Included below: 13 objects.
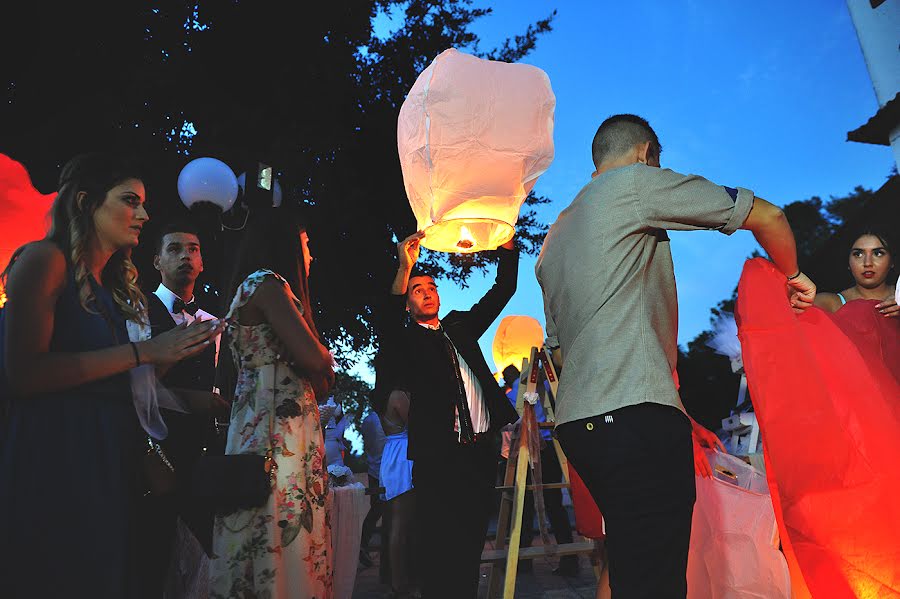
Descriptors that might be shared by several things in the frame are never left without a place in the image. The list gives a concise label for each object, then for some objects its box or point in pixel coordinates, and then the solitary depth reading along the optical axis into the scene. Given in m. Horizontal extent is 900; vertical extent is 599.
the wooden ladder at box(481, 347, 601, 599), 3.58
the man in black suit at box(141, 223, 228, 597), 1.82
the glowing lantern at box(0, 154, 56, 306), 2.79
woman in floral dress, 2.28
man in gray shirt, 1.71
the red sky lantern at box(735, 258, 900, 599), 2.32
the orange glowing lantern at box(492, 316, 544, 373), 7.30
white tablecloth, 3.18
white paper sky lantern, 2.61
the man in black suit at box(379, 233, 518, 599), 3.21
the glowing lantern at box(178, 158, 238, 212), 5.35
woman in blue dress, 1.48
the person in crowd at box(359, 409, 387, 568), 7.59
